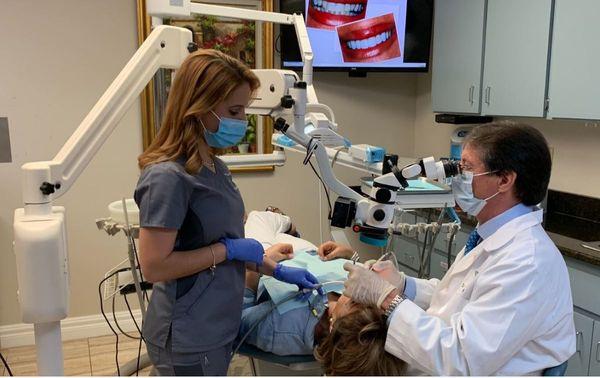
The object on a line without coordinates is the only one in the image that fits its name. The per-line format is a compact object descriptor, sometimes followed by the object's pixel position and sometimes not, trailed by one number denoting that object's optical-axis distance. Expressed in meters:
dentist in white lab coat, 1.08
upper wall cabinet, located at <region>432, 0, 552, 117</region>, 2.43
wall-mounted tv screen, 3.14
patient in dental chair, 1.22
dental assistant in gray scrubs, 1.25
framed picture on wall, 2.96
